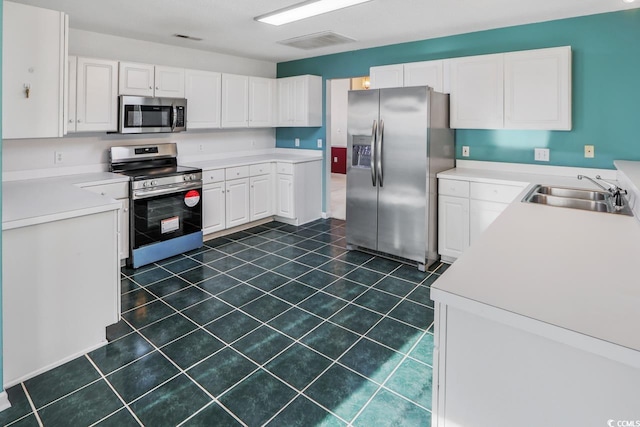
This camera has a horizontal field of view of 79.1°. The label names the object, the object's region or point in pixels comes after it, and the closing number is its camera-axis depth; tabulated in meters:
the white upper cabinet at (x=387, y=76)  4.31
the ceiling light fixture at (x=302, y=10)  3.09
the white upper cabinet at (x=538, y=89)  3.35
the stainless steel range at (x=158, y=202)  3.82
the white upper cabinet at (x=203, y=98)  4.56
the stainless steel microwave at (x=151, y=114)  3.89
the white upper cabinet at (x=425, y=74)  4.04
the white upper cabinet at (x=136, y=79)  3.86
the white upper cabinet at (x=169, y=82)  4.20
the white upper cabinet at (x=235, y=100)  4.96
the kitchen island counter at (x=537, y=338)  0.95
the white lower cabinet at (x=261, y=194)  4.68
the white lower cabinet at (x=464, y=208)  3.55
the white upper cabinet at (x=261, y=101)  5.35
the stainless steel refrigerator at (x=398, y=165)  3.73
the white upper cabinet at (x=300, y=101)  5.47
